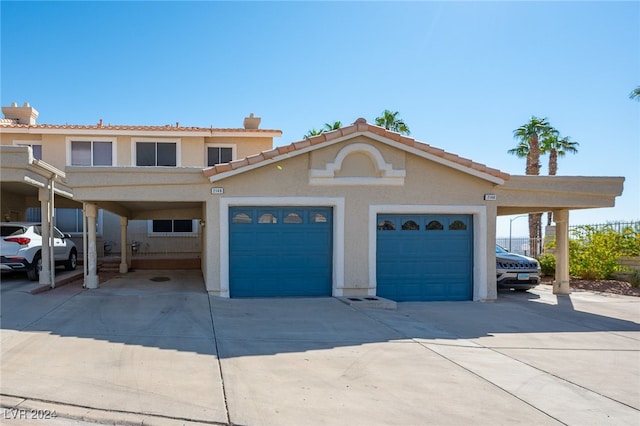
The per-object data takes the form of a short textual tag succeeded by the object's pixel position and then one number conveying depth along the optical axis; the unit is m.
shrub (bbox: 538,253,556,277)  16.34
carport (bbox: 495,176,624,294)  11.04
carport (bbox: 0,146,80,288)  10.09
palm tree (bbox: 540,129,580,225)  28.33
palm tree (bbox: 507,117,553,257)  26.59
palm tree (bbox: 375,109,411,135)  25.23
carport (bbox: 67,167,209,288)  9.77
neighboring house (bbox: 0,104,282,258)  17.20
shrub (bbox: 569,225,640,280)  15.08
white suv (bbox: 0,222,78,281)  10.95
